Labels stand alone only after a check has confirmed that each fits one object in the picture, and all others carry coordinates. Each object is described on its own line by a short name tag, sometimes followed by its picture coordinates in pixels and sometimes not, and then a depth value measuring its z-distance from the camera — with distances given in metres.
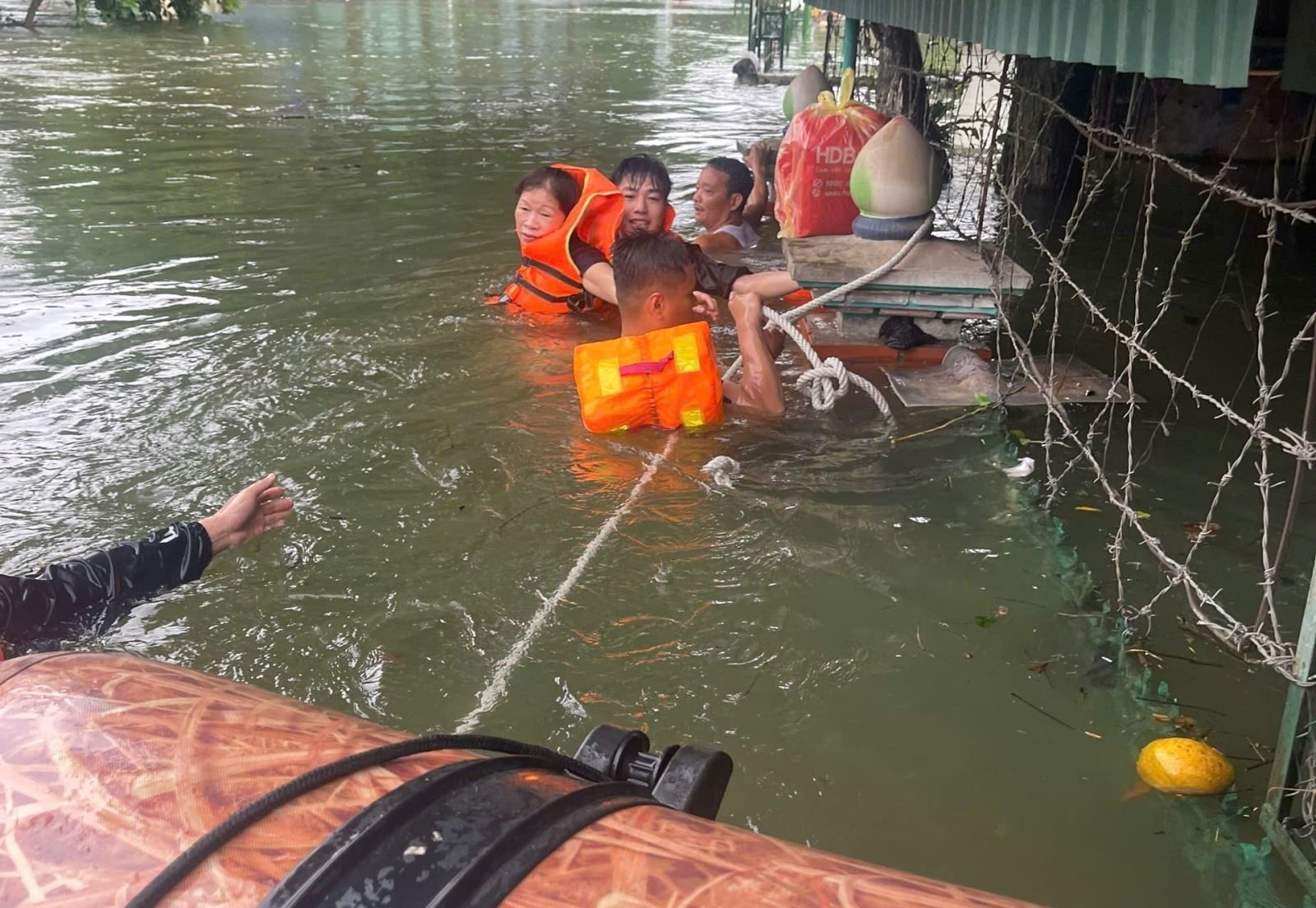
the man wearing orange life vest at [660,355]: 4.53
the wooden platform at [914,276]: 4.94
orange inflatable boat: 0.92
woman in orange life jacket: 6.01
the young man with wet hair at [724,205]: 7.07
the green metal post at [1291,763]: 2.14
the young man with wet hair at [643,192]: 6.16
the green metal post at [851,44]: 9.62
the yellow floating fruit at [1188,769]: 2.58
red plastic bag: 5.71
